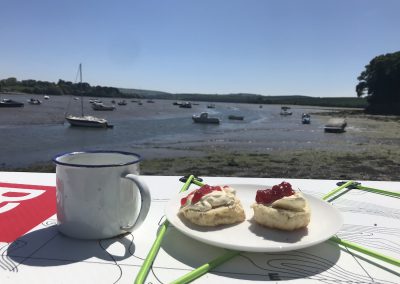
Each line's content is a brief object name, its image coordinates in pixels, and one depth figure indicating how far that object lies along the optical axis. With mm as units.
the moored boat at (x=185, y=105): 60850
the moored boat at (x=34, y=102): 46281
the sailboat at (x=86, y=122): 22812
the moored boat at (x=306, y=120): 33216
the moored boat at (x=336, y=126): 24469
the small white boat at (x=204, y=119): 30381
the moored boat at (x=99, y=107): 41812
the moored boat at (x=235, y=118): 37394
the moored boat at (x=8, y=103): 37450
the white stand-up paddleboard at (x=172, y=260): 646
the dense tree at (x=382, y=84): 40844
